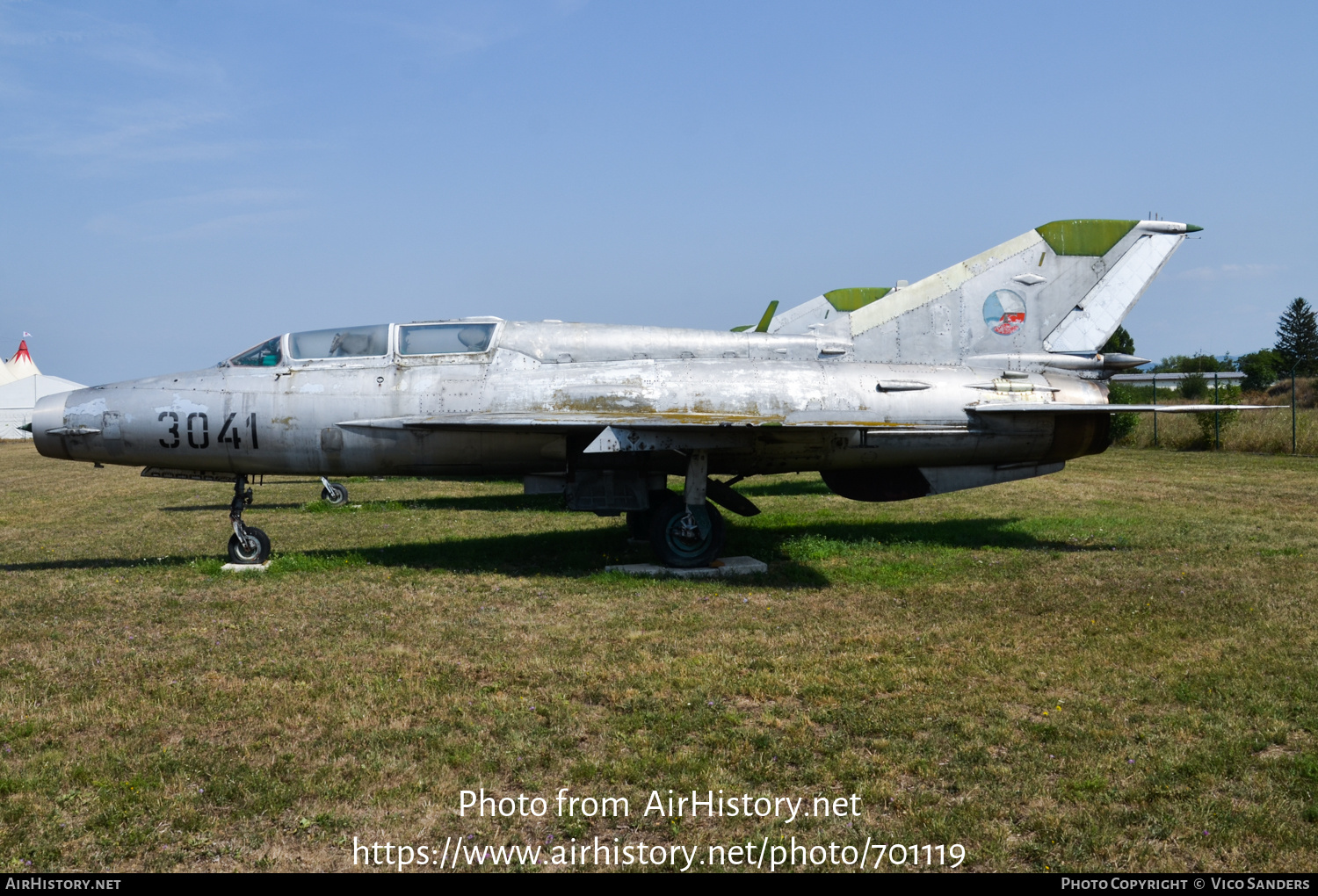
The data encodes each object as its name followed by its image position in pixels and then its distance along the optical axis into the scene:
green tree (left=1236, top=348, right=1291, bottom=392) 52.38
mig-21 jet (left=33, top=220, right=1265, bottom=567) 9.95
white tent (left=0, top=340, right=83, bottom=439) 57.66
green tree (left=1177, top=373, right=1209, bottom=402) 35.88
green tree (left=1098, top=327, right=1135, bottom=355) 60.66
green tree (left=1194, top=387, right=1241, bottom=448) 24.56
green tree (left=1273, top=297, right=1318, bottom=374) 76.06
